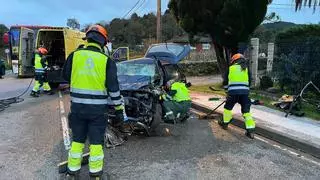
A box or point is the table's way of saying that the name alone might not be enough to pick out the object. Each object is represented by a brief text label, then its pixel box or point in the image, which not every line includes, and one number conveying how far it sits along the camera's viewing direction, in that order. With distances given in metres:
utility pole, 13.78
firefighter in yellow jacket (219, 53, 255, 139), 5.42
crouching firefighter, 5.68
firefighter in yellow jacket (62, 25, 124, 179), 3.26
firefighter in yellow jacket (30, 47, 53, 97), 9.20
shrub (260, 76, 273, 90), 9.27
